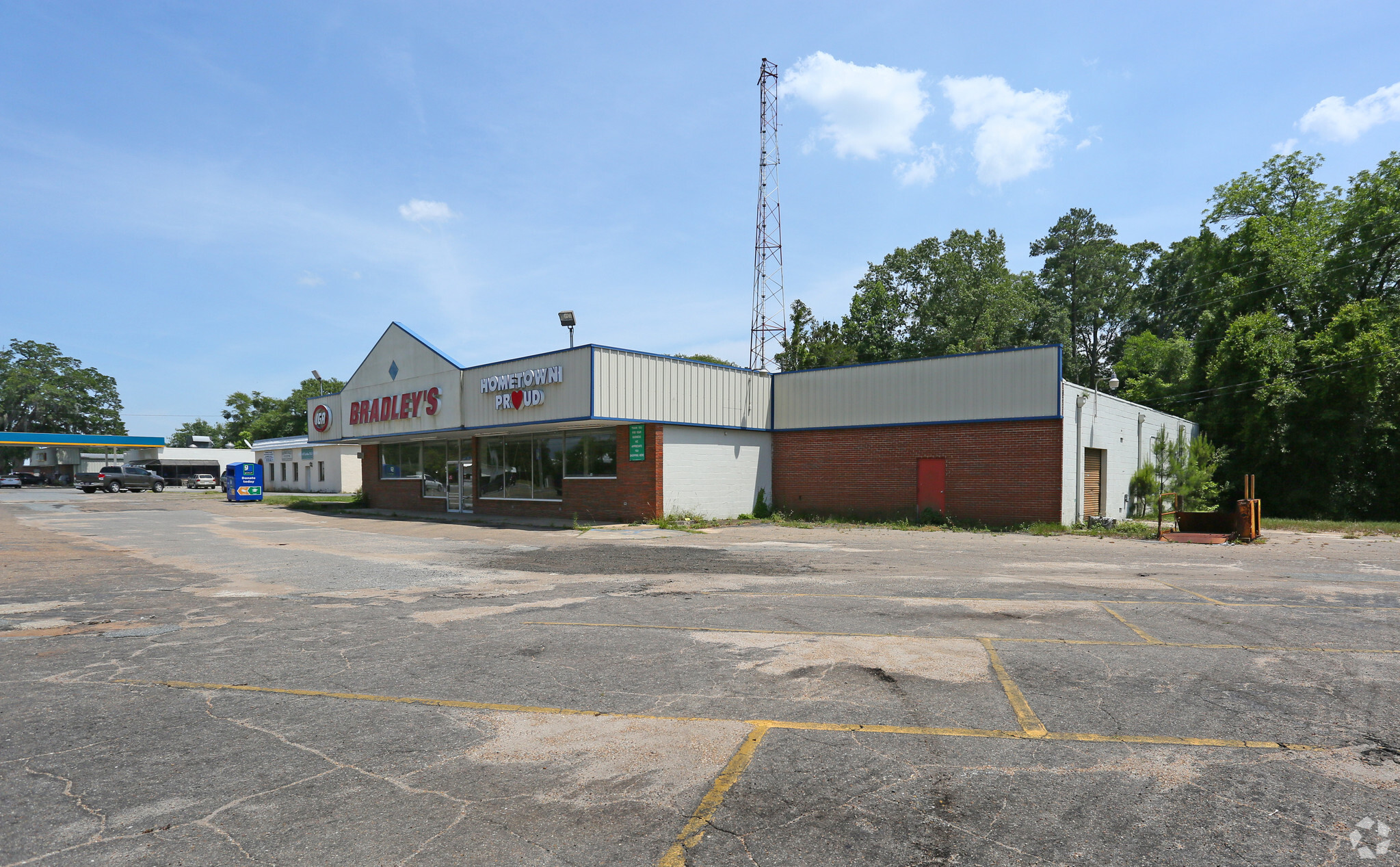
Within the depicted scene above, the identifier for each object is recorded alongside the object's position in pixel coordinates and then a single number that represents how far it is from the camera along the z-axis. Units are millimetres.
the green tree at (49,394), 107688
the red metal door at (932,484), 23594
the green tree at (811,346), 53156
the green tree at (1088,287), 57938
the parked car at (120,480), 57750
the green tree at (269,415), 100062
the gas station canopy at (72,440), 74500
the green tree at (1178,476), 26656
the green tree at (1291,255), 36438
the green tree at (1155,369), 43250
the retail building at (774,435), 22203
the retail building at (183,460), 76875
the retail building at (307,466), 56062
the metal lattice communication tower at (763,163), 38844
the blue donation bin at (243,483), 45531
